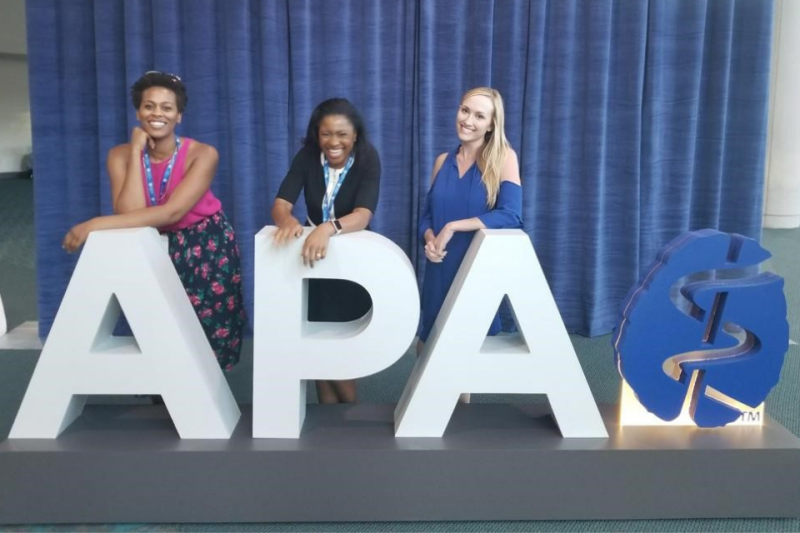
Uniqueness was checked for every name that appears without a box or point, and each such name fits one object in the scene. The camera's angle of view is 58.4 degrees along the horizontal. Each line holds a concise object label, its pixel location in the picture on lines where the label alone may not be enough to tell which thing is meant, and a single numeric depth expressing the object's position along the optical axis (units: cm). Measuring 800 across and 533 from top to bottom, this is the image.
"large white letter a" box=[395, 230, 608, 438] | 176
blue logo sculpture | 176
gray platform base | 172
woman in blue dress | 210
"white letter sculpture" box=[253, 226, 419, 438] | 175
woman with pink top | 192
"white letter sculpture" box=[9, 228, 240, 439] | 172
